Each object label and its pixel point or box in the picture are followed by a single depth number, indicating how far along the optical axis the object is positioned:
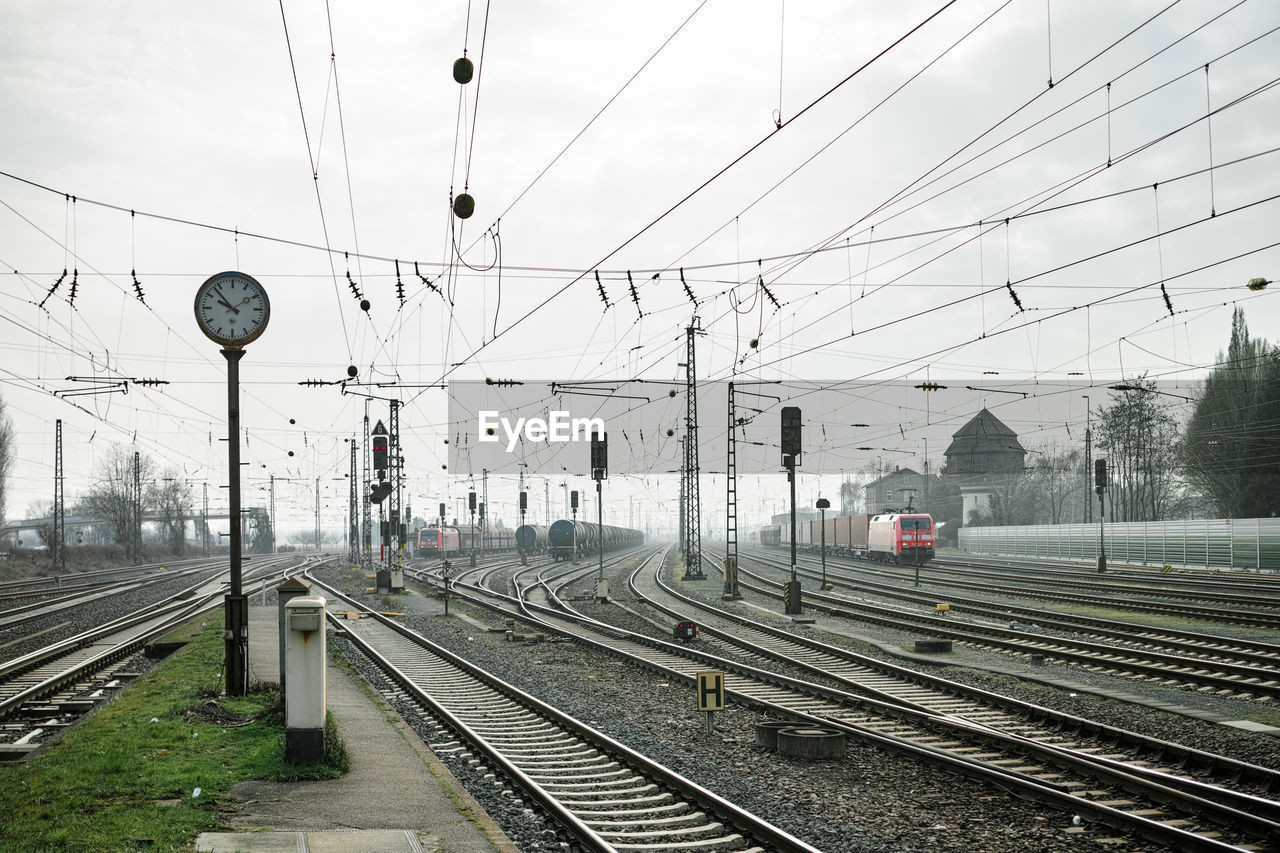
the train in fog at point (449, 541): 82.56
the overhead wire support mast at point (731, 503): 34.16
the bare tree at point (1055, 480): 89.38
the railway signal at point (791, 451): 27.18
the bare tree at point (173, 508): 91.21
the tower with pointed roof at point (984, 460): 90.94
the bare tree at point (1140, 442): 65.12
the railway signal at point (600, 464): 33.78
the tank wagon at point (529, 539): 79.81
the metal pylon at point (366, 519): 59.66
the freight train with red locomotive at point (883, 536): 56.34
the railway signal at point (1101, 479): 41.16
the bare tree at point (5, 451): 82.62
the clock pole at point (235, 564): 12.09
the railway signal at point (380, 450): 35.81
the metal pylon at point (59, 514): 51.58
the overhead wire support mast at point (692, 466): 41.09
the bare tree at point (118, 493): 80.50
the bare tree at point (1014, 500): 88.59
